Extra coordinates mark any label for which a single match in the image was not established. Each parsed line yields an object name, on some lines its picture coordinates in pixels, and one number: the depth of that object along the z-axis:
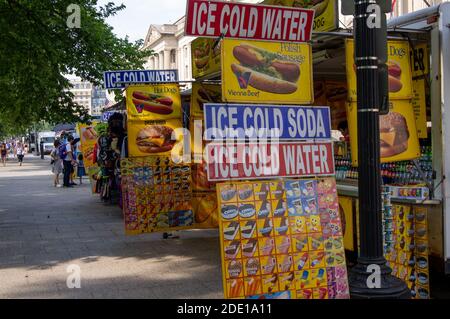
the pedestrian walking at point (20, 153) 41.22
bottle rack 5.71
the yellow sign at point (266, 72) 4.70
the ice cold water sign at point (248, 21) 4.62
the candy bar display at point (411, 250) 5.46
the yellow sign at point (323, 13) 5.61
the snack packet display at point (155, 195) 8.59
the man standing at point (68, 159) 20.05
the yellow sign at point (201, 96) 8.55
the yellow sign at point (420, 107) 5.91
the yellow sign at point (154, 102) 8.52
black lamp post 4.71
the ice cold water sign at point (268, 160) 4.53
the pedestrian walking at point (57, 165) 20.89
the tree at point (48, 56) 11.91
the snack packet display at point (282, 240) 4.47
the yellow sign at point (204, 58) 7.65
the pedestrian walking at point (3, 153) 41.53
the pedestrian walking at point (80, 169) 21.93
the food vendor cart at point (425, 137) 5.34
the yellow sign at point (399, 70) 5.64
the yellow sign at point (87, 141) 16.70
